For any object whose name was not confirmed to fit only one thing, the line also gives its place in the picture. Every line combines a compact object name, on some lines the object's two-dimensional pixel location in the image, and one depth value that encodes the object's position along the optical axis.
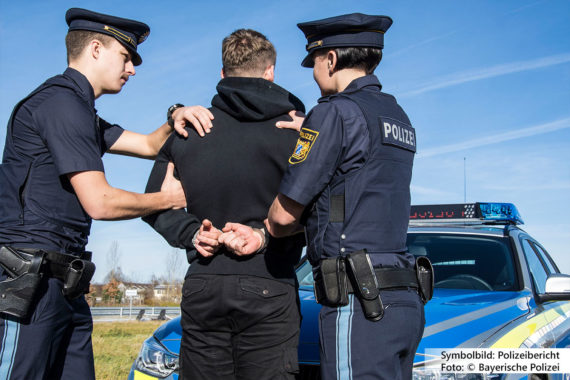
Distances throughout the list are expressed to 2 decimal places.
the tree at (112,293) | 60.56
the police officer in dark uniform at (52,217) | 2.51
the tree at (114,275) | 65.56
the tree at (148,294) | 68.68
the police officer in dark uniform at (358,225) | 2.19
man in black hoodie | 2.49
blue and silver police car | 3.12
